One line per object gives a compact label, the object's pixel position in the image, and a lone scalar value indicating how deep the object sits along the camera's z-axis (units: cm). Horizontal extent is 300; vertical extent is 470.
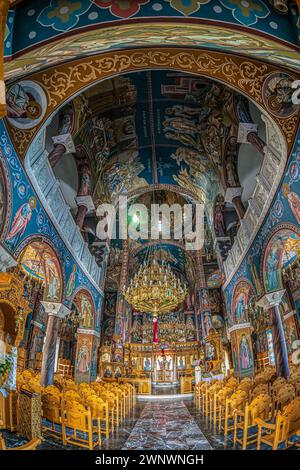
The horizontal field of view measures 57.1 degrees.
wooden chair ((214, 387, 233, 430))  678
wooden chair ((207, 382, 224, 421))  784
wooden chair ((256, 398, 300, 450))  357
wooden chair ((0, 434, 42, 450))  278
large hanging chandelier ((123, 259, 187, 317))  1115
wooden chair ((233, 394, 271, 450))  452
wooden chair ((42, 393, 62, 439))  543
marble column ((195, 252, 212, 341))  1956
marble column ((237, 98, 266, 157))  923
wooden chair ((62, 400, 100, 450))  457
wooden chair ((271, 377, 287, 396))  680
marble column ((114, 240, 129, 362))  1929
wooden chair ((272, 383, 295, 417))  544
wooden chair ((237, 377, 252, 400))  746
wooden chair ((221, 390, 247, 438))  573
